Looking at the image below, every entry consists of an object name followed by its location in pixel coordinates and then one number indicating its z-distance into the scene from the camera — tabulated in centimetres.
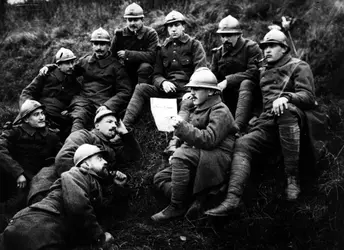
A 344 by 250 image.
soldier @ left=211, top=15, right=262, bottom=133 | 665
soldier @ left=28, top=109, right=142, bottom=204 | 557
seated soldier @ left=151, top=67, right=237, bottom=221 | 502
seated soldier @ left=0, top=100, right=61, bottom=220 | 582
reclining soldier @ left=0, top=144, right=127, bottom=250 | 427
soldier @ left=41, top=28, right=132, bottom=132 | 752
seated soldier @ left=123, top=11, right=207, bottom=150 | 728
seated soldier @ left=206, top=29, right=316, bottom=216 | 516
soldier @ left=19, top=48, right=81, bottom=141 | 743
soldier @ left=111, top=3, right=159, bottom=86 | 771
